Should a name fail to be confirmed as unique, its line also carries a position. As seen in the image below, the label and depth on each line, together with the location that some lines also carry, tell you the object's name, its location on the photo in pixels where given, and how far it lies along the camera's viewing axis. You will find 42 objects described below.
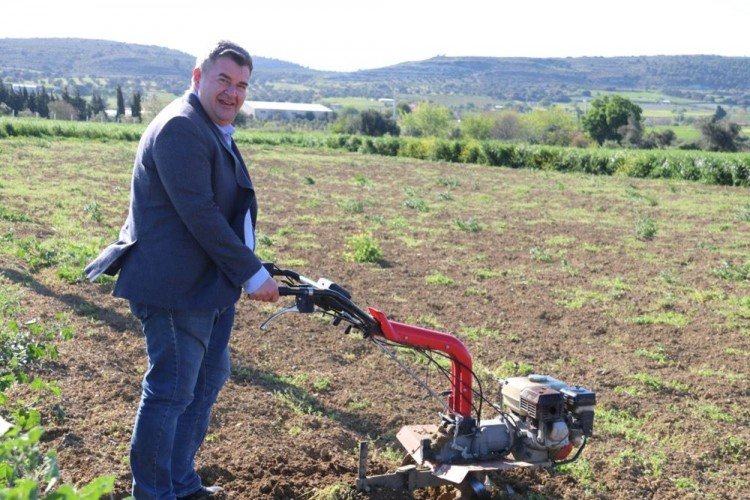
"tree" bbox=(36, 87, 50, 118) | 79.69
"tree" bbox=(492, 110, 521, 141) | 79.31
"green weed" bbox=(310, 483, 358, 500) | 4.54
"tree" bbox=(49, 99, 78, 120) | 79.56
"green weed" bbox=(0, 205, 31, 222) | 13.90
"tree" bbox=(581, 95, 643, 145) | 73.31
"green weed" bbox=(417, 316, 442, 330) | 8.87
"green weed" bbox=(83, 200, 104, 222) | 14.88
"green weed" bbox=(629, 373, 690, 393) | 7.11
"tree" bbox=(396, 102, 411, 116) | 119.29
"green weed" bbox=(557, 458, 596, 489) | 5.21
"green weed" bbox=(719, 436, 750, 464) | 5.78
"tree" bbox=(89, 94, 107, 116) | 85.71
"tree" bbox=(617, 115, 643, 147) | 56.09
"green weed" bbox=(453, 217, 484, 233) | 15.89
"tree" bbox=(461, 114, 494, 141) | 82.69
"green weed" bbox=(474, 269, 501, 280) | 11.59
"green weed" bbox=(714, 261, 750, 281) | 12.02
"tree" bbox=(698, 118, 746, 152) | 48.03
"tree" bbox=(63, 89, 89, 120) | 82.56
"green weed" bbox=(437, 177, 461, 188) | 25.64
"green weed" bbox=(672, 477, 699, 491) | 5.27
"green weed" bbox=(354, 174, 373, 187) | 24.69
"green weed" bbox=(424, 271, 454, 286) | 11.01
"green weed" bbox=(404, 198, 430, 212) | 18.88
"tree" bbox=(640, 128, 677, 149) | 55.41
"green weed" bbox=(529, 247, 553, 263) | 13.03
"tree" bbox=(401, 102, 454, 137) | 92.50
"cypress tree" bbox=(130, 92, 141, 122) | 84.94
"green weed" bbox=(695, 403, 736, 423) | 6.48
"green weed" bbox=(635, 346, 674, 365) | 7.98
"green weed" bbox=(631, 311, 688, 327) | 9.37
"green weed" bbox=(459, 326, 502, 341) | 8.49
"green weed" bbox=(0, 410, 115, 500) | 1.72
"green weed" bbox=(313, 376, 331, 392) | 6.64
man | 3.65
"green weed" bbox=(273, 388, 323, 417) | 6.10
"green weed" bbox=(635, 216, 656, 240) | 15.94
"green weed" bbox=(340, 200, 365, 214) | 18.09
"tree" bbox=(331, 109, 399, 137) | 72.44
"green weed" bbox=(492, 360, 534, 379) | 7.27
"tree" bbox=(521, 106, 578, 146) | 62.91
